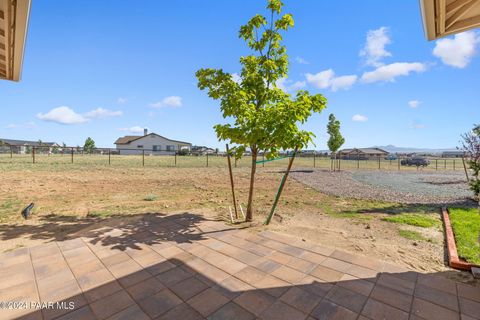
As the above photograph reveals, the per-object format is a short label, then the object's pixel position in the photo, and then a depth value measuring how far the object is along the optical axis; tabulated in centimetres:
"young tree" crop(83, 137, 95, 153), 5916
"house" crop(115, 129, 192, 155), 5466
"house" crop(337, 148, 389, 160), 7344
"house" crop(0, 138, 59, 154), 5245
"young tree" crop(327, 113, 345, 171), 2081
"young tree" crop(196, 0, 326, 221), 434
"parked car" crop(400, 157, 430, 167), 2794
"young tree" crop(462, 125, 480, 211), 618
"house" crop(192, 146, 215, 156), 6314
